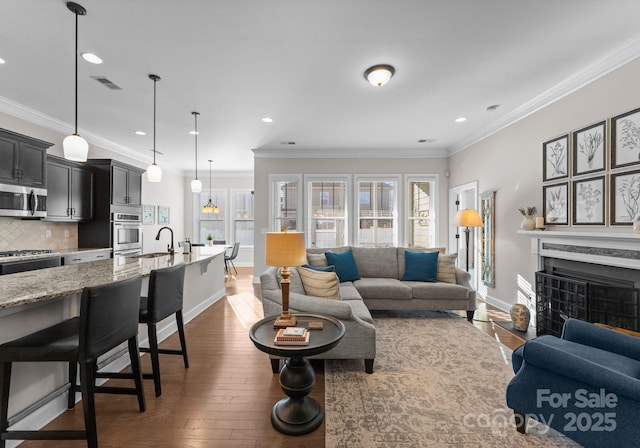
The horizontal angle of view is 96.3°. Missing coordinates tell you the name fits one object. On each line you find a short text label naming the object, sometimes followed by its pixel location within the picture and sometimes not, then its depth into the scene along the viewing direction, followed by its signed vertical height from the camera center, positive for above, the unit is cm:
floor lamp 419 +10
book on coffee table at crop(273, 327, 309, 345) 179 -71
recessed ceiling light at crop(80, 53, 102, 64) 267 +157
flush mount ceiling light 284 +152
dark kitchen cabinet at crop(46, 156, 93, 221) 422 +52
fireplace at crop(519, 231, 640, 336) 249 -53
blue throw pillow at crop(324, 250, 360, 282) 415 -60
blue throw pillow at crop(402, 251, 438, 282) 415 -61
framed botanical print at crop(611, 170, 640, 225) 251 +26
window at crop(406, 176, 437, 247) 616 +31
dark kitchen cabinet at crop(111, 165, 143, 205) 503 +72
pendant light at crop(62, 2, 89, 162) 229 +61
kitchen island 160 -57
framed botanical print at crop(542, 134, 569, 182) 323 +79
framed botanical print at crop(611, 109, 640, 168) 250 +79
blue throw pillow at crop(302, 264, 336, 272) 367 -57
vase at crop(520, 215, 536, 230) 358 +3
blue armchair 136 -85
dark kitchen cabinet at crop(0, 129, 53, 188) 345 +82
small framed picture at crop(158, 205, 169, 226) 736 +24
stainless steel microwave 344 +29
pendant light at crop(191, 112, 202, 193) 428 +61
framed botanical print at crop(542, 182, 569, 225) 323 +26
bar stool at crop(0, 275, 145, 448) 149 -66
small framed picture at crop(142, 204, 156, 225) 669 +24
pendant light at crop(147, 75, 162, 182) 347 +63
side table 175 -102
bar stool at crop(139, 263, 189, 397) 215 -63
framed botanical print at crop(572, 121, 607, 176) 280 +79
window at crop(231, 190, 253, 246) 899 +27
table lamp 203 -20
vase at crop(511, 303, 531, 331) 339 -109
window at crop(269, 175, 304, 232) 619 +53
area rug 173 -128
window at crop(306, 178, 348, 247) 623 +32
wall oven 498 -15
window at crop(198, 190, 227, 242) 891 +14
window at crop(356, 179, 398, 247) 622 +34
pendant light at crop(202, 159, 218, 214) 774 +42
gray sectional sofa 245 -83
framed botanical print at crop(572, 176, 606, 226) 282 +25
